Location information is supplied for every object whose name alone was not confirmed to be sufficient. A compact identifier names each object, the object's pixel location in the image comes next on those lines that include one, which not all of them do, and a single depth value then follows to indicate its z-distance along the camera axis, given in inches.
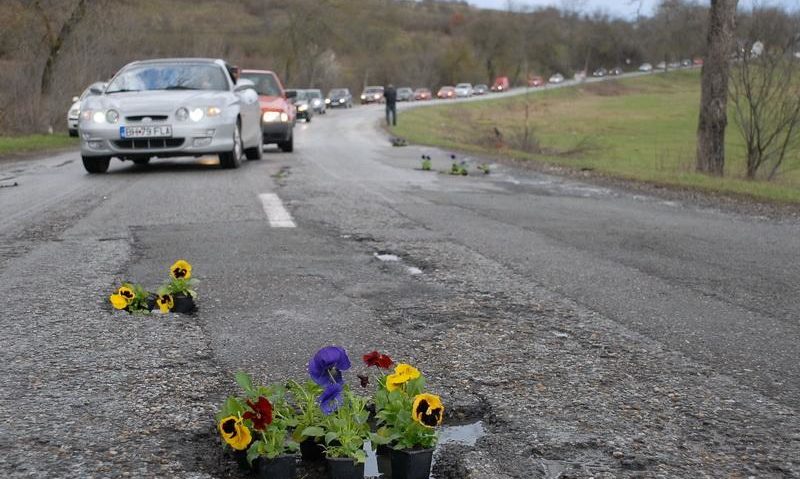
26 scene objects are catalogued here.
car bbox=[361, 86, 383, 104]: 3016.7
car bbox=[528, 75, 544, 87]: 4134.8
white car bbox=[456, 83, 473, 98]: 3548.2
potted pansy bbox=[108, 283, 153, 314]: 160.6
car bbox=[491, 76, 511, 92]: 4242.1
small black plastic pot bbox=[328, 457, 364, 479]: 90.9
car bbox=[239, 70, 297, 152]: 714.8
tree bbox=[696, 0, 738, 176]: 651.5
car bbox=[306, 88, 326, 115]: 2085.4
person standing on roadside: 1416.1
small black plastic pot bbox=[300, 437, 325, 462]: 97.7
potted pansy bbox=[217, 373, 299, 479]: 91.8
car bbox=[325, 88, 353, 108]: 2684.5
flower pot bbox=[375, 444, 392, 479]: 96.3
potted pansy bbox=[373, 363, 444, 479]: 93.1
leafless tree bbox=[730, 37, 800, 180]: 680.4
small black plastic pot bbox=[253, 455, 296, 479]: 91.7
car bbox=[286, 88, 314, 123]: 1649.9
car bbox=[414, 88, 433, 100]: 3535.9
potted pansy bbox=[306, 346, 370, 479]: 91.2
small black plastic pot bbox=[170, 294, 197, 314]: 164.6
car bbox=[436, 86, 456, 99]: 3563.0
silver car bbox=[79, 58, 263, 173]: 467.5
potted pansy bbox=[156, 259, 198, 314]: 162.9
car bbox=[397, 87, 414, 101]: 3403.1
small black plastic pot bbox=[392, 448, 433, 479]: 92.7
